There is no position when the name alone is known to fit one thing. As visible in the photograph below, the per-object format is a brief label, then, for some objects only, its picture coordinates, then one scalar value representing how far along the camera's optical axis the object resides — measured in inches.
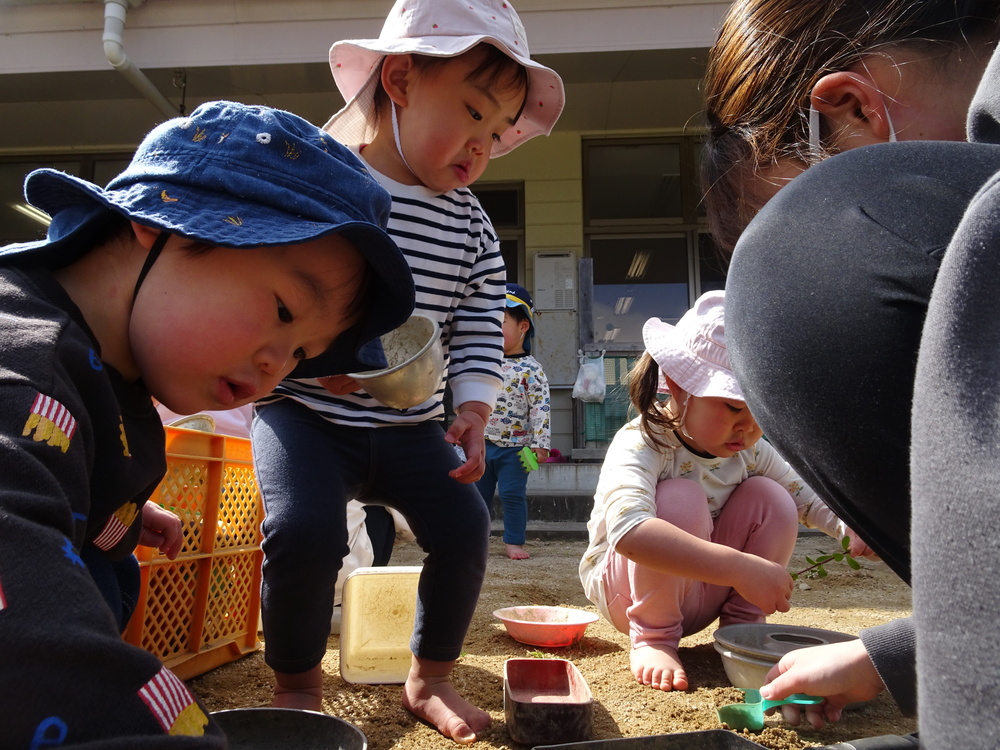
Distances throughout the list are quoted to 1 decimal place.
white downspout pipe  206.7
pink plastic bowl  80.5
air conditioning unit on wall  255.0
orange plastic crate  64.4
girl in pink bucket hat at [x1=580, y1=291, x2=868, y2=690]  70.3
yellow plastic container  72.1
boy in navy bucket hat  23.3
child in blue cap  174.7
